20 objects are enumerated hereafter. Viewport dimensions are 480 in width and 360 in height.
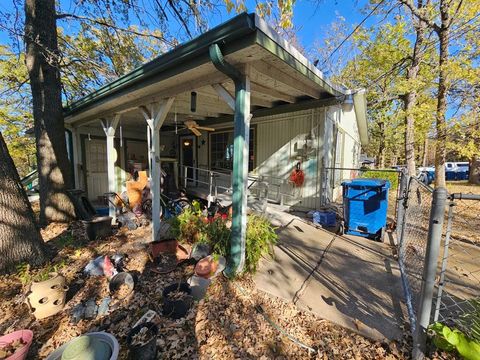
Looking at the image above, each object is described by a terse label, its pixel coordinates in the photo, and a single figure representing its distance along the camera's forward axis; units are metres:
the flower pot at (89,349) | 1.66
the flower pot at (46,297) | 2.46
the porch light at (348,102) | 4.94
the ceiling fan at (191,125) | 5.37
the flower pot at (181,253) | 3.52
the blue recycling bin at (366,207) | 4.11
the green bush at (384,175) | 12.53
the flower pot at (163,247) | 3.57
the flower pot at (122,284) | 2.89
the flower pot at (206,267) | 2.84
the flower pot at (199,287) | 2.70
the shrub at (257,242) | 3.10
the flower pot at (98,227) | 4.50
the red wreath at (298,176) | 5.68
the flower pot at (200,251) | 3.28
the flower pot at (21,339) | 1.80
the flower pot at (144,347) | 1.90
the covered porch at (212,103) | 2.41
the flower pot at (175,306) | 2.45
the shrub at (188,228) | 3.85
